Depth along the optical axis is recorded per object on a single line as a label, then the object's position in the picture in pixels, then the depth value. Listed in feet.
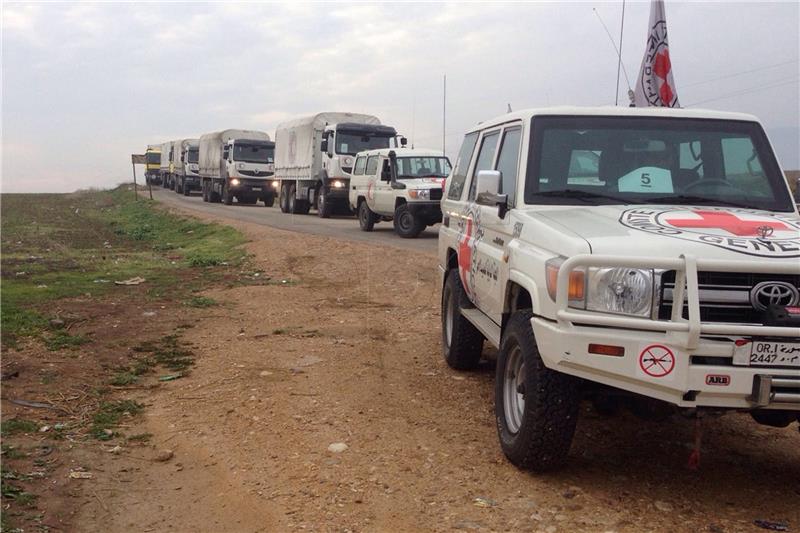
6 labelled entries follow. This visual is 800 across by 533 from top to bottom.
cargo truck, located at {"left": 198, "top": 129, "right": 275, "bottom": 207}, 123.95
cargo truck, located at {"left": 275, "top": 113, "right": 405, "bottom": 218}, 84.43
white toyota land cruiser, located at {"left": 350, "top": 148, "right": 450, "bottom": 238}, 63.05
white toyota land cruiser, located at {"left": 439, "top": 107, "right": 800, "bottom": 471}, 12.07
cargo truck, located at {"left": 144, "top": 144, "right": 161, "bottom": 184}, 229.66
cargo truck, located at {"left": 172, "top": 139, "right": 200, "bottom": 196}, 167.22
